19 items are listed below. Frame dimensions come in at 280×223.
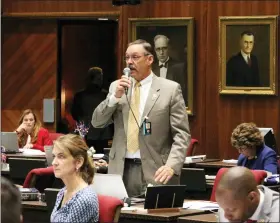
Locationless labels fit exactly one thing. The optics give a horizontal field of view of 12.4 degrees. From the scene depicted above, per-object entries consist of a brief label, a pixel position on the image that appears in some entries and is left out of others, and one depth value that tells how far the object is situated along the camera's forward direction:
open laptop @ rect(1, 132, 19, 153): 15.95
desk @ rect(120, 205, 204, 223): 8.07
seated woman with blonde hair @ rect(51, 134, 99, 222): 7.34
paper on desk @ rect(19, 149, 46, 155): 15.93
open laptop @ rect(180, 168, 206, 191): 12.09
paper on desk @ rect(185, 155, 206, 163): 14.76
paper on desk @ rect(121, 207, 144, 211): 8.37
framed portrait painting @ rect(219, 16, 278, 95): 16.59
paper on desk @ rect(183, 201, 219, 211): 8.62
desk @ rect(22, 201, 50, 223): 8.90
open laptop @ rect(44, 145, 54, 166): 12.33
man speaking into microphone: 8.90
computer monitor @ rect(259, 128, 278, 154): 14.02
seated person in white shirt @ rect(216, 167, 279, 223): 5.91
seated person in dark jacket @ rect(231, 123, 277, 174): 11.92
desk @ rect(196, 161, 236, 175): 14.35
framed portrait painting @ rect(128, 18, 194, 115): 17.30
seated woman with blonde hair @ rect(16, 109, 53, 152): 16.36
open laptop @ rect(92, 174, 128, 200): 8.31
